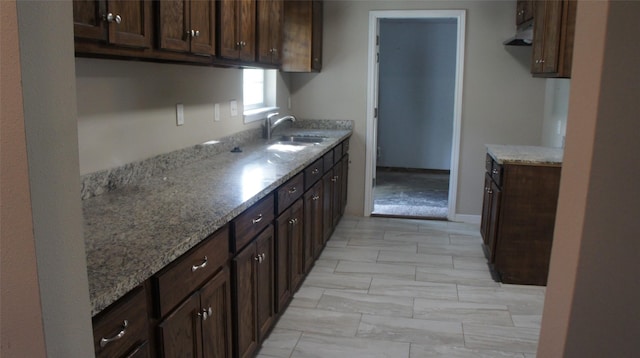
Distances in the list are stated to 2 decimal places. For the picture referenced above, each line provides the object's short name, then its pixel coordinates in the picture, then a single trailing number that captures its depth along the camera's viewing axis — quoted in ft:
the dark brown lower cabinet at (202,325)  5.32
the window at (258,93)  13.94
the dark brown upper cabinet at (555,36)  10.43
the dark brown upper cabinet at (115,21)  5.17
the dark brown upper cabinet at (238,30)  8.86
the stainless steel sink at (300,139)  15.01
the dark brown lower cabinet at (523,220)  11.51
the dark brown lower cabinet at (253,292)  7.29
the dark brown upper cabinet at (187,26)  6.86
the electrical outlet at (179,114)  9.64
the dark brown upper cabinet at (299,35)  15.46
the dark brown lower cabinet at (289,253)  9.43
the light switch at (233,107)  12.28
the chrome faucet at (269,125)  14.28
